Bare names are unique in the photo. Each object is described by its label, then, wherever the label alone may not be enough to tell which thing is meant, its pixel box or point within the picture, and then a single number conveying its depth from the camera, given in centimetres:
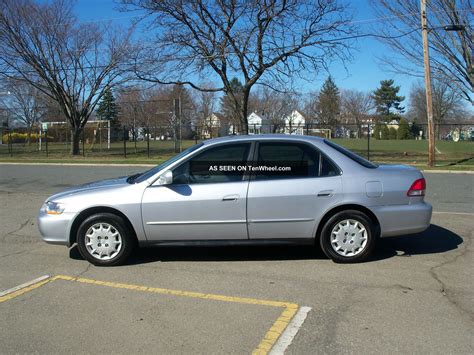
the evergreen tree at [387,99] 9200
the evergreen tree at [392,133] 6869
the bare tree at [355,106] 8850
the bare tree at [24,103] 3928
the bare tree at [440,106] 6218
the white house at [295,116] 7392
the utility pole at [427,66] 1900
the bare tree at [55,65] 2781
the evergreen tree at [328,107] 8031
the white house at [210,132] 4467
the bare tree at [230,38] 2162
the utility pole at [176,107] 2742
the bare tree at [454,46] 2023
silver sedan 511
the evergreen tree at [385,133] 7026
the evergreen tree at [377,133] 7088
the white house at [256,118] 7176
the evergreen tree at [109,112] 6519
